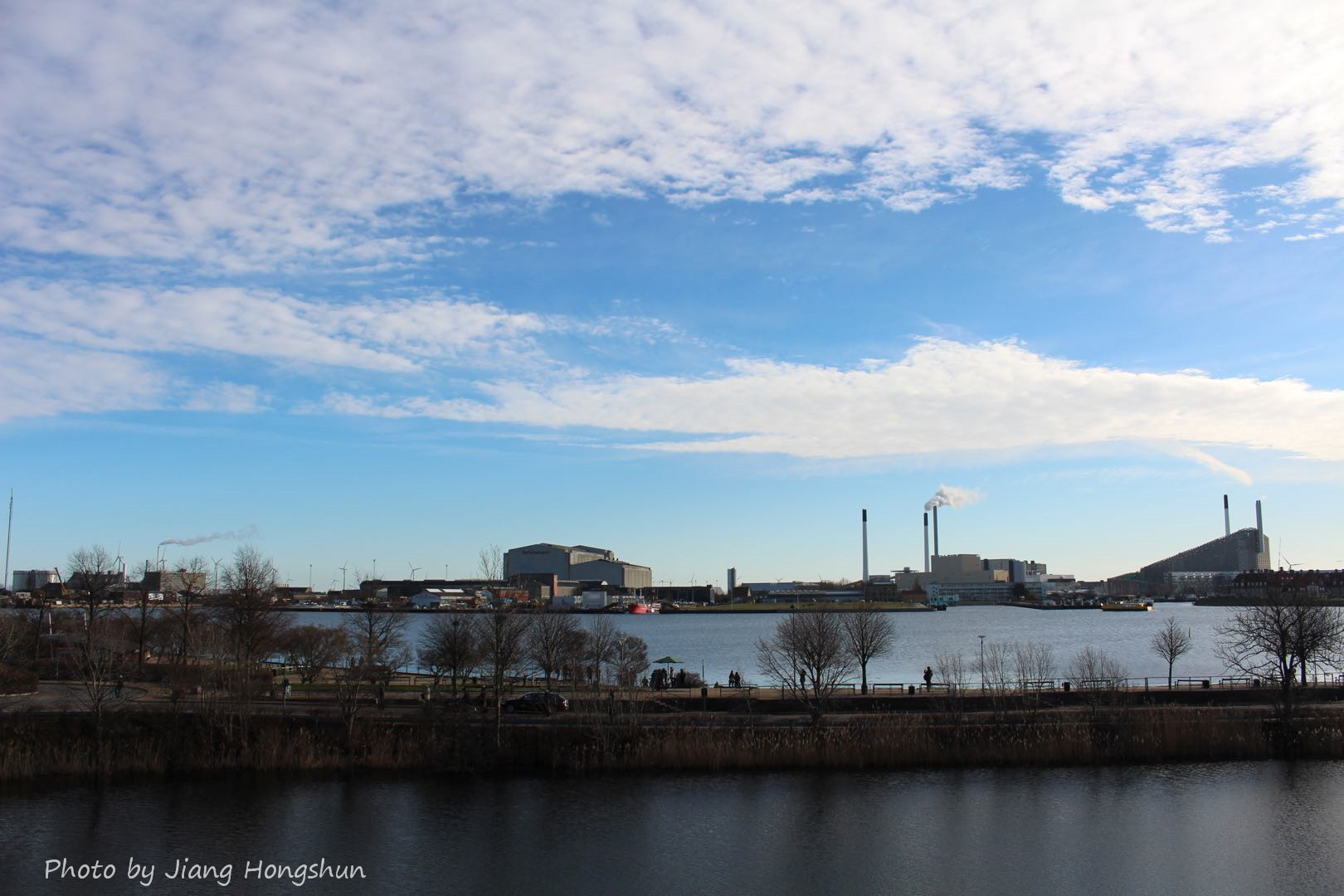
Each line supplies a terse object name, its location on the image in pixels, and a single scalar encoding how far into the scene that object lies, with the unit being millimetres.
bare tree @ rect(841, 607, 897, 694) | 57062
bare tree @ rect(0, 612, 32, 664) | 48031
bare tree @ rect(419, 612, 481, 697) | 55266
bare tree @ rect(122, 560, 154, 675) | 58750
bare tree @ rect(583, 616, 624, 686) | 46688
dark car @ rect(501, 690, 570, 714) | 47562
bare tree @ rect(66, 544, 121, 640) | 56625
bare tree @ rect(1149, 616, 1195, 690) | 61906
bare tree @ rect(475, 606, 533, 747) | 44969
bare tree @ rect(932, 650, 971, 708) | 47406
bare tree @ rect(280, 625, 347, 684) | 57688
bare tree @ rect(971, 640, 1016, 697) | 48938
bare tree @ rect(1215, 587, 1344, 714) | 49125
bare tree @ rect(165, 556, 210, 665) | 51188
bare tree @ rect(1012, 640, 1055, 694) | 51531
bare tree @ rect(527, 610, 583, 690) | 58375
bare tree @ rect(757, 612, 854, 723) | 46594
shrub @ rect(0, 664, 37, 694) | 46812
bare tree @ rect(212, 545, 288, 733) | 42625
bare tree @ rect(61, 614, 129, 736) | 40500
